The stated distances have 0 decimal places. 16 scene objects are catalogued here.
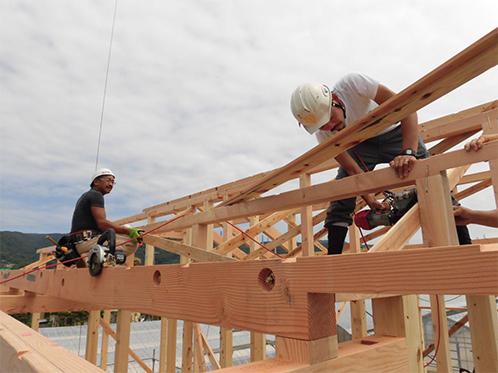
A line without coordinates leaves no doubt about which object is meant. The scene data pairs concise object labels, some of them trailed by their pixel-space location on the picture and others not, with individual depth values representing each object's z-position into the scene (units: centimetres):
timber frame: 79
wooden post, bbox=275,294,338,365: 89
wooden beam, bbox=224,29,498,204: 112
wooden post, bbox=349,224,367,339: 417
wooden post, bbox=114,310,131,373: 254
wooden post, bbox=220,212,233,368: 448
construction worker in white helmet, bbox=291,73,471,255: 238
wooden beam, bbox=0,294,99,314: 392
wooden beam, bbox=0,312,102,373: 77
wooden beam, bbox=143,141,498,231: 158
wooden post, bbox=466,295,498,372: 252
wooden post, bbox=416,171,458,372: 162
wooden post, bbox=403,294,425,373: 125
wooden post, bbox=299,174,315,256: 386
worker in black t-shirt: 350
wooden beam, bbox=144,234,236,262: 239
